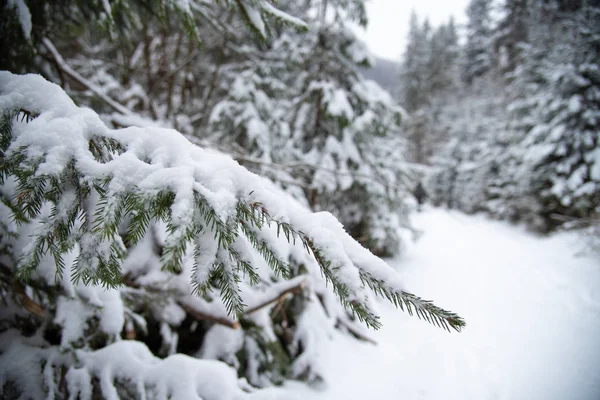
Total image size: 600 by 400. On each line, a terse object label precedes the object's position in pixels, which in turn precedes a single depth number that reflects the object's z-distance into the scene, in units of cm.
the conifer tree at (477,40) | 3240
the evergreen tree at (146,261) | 73
